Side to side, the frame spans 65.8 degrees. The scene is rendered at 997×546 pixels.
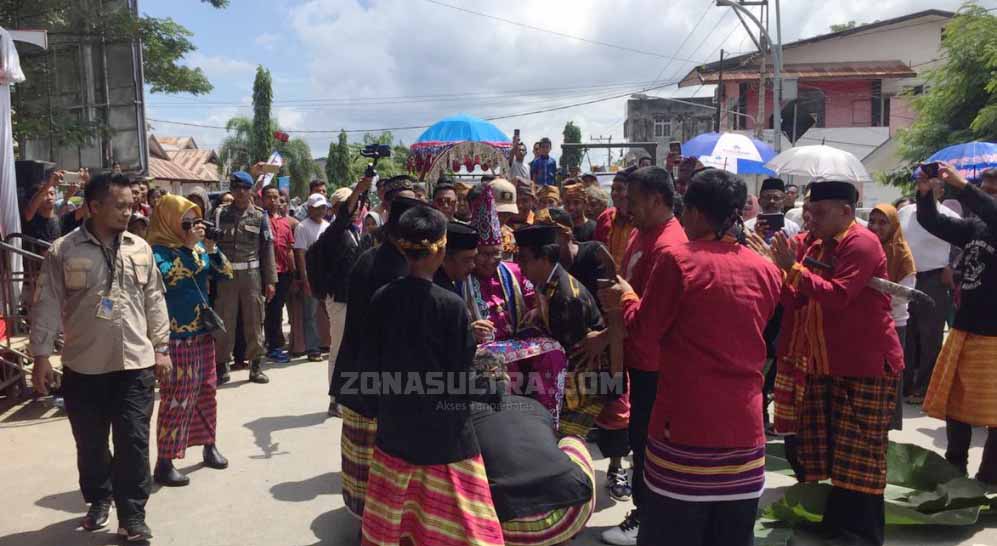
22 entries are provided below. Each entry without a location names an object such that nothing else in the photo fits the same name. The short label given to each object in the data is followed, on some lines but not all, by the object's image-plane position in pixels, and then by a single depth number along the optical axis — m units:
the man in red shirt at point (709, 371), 2.92
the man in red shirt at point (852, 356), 3.83
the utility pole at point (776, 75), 18.91
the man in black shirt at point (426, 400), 3.04
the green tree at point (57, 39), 13.19
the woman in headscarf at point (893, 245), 5.82
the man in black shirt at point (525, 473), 3.29
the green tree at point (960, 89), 17.38
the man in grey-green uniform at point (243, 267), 8.27
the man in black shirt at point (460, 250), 3.54
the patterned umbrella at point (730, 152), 10.54
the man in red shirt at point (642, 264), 3.93
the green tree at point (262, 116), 49.62
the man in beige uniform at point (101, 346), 4.18
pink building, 32.78
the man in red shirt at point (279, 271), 9.62
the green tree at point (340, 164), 54.42
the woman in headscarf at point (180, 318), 5.15
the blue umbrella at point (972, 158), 8.66
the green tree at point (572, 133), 71.64
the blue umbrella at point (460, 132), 12.73
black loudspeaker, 9.54
